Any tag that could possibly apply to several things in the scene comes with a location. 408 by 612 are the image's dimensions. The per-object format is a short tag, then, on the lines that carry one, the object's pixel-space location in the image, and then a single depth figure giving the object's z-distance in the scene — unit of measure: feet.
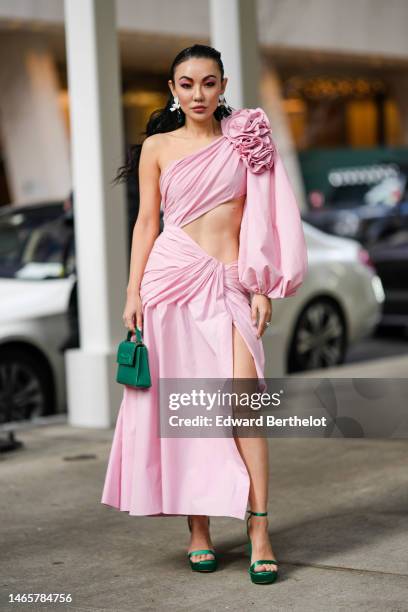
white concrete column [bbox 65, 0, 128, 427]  27.45
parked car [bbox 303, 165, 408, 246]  71.26
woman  15.39
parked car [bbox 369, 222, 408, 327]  45.19
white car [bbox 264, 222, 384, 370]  34.47
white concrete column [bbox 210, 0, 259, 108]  30.35
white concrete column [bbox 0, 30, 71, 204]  75.46
